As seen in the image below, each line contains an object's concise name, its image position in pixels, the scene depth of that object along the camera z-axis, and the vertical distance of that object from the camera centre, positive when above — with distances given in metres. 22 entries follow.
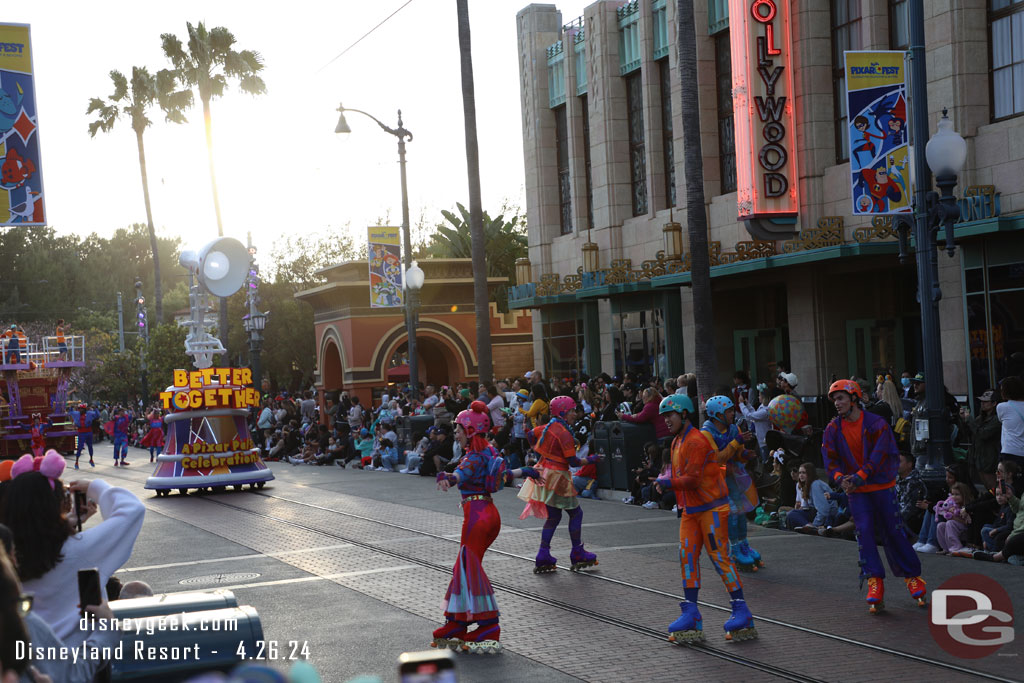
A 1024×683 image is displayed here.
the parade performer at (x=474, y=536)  9.30 -1.51
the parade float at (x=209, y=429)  24.75 -1.35
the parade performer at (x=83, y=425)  39.97 -1.81
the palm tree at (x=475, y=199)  25.38 +3.20
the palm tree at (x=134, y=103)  53.84 +12.06
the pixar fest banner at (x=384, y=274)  31.83 +2.14
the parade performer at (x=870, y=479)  10.02 -1.26
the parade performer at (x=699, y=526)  9.16 -1.47
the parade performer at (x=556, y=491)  12.48 -1.50
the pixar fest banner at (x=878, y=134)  17.25 +2.89
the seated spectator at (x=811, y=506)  14.54 -2.13
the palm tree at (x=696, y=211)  18.27 +1.96
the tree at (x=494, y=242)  54.25 +4.85
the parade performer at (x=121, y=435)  37.22 -2.05
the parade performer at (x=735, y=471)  11.02 -1.33
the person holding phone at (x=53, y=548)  5.17 -0.78
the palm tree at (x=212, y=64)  44.69 +11.22
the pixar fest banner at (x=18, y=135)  13.19 +2.64
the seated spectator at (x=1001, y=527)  11.79 -2.03
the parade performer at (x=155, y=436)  39.69 -2.29
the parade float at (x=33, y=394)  36.53 -0.66
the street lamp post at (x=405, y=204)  30.83 +3.84
